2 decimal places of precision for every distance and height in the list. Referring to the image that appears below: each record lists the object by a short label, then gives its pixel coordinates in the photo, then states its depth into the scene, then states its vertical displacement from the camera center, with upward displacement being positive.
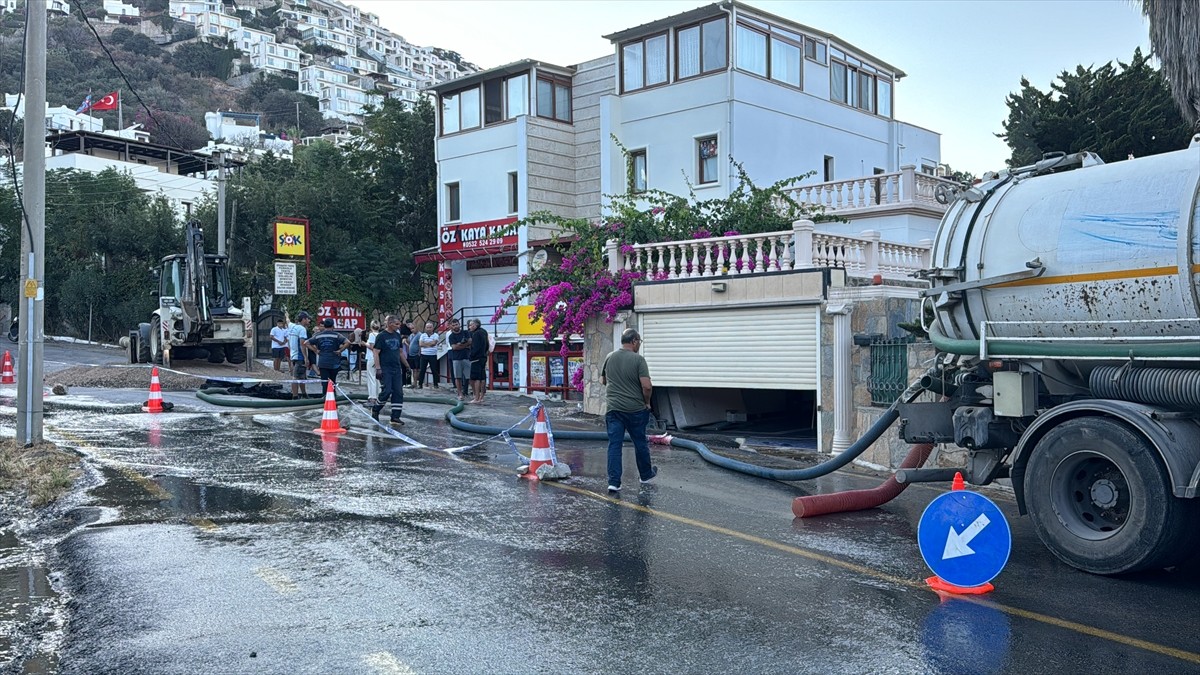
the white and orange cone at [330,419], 16.05 -1.18
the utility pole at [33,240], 12.27 +1.22
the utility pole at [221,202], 31.39 +4.34
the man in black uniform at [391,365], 16.61 -0.37
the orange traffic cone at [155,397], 18.34 -0.96
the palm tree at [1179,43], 14.73 +4.22
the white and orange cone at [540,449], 11.68 -1.20
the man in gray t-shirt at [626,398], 10.84 -0.59
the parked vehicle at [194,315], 27.77 +0.72
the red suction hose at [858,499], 9.56 -1.48
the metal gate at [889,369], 13.83 -0.39
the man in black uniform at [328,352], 18.55 -0.18
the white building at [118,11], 178.38 +58.67
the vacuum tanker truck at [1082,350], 7.00 -0.08
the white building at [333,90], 173.62 +42.81
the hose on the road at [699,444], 10.31 -1.28
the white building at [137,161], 55.12 +10.18
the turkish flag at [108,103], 51.46 +12.72
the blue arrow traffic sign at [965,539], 6.65 -1.27
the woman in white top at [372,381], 19.88 -0.75
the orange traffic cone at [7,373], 25.29 -0.75
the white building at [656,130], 28.11 +6.22
